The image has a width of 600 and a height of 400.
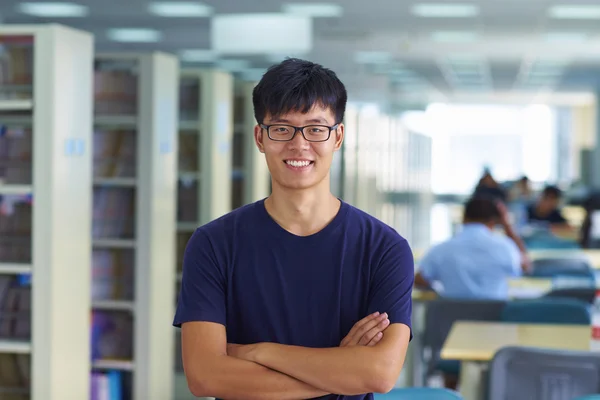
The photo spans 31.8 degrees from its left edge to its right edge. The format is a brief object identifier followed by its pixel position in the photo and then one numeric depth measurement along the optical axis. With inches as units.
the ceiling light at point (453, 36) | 531.2
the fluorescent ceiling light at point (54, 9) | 488.6
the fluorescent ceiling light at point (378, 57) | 573.2
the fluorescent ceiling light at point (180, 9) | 477.1
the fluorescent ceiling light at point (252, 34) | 362.3
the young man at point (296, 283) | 77.8
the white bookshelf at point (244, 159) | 344.5
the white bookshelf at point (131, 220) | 242.8
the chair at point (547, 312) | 188.9
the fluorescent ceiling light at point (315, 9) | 460.1
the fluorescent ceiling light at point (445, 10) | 450.3
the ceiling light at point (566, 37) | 524.1
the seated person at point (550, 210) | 452.4
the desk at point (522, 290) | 235.0
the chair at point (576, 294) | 219.3
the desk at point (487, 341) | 154.9
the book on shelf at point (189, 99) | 294.5
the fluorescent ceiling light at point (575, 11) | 446.1
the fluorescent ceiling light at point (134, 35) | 572.7
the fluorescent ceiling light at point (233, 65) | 736.0
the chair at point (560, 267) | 273.0
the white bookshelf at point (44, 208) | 188.2
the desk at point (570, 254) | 313.4
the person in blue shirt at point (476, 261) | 232.4
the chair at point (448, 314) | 203.8
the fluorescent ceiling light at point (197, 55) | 678.5
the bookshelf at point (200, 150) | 289.9
